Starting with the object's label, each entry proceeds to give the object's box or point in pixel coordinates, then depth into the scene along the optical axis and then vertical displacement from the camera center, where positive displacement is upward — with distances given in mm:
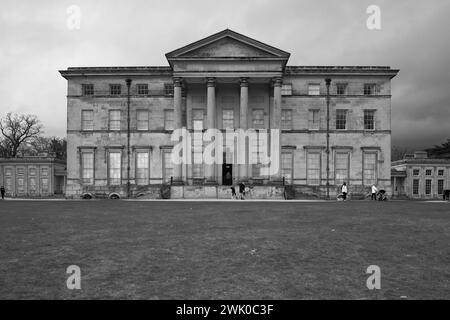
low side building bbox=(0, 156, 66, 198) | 60469 -3039
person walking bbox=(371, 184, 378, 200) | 34072 -3285
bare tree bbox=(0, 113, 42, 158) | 73438 +5091
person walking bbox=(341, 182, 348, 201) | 33319 -3098
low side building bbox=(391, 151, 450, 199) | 59281 -2853
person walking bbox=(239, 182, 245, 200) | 32906 -2890
